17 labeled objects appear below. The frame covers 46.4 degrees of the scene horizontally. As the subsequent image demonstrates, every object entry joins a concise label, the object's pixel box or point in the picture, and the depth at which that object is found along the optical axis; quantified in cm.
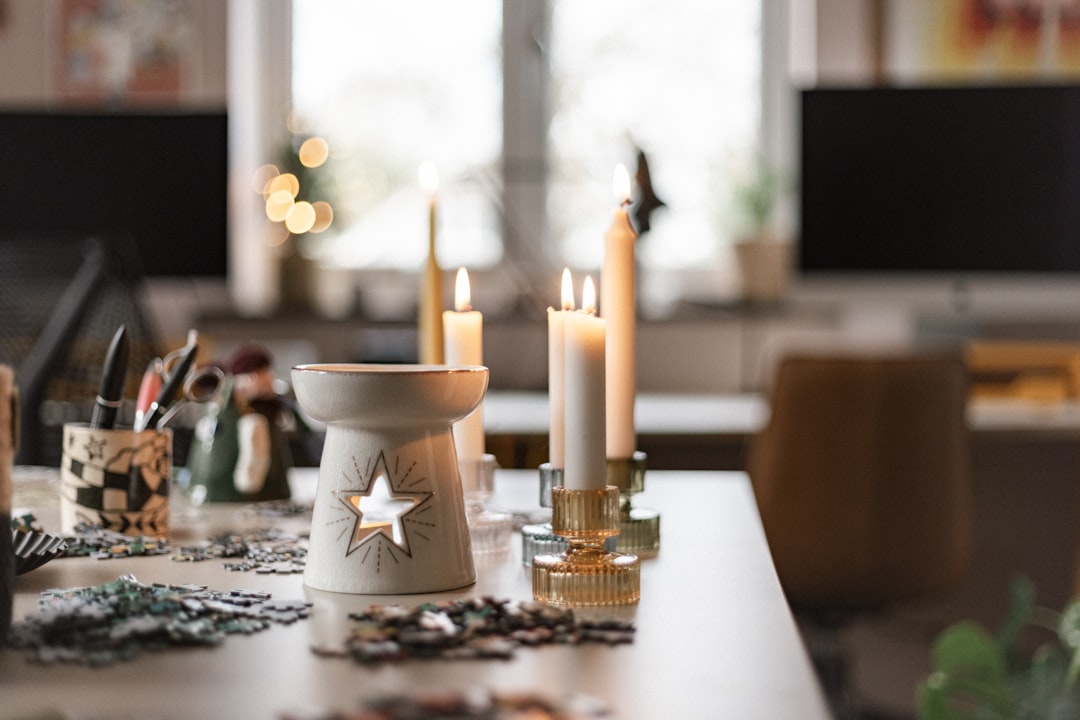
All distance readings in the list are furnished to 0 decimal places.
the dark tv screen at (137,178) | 320
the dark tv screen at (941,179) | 315
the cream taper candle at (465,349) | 94
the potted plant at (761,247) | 342
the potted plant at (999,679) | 92
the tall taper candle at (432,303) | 101
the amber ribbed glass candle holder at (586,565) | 69
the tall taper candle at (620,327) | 84
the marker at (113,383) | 88
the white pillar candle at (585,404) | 70
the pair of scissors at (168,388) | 94
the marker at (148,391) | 101
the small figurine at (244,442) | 110
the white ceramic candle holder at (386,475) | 69
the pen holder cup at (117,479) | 90
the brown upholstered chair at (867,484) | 211
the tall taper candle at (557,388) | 82
